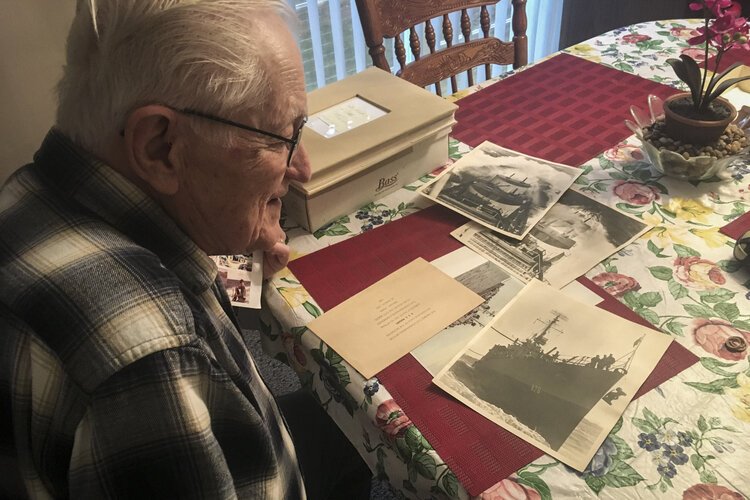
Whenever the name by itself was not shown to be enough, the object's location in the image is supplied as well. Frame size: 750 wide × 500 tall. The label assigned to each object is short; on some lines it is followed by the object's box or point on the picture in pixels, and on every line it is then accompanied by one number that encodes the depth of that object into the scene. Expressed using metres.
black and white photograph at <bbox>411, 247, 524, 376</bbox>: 0.78
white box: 0.99
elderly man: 0.53
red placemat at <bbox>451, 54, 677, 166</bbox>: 1.18
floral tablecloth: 0.63
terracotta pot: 0.99
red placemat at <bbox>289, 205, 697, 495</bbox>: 0.65
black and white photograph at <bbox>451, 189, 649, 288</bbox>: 0.90
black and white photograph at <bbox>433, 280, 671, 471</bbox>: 0.67
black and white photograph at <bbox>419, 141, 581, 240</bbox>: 1.00
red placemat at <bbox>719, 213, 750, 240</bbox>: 0.93
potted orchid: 0.94
